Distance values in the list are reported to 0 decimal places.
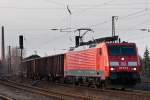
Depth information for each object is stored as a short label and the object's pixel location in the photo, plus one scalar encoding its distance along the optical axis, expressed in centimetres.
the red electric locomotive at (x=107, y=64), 3303
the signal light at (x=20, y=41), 5263
